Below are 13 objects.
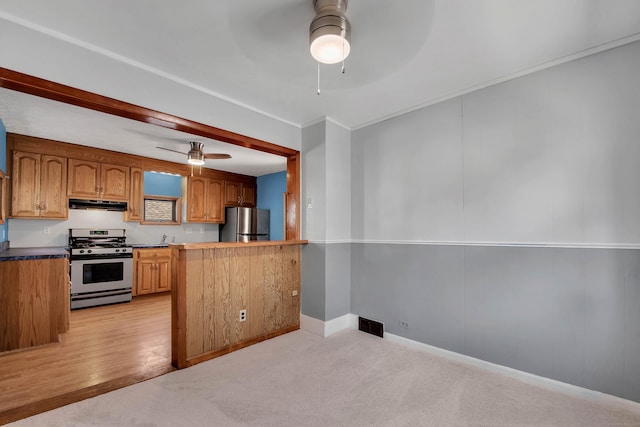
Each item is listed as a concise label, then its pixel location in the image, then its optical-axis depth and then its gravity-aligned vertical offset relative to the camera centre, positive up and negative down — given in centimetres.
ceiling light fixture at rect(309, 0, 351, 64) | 160 +106
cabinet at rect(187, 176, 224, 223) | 572 +45
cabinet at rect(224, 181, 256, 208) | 630 +62
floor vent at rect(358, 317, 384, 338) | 321 -118
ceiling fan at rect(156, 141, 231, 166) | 417 +100
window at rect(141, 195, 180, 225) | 555 +24
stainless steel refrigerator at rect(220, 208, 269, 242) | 604 -7
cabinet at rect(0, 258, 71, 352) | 279 -78
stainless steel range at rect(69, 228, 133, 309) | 426 -67
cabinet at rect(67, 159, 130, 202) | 439 +66
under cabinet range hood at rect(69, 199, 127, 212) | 450 +29
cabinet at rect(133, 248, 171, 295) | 494 -83
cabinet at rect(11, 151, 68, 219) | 397 +52
